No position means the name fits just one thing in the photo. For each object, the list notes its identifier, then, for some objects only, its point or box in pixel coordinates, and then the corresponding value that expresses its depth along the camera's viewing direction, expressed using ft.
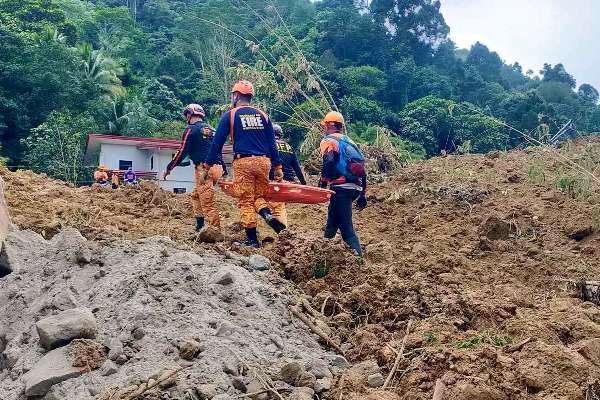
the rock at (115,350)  11.73
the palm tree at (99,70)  99.91
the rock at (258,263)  17.13
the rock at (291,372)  11.50
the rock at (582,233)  24.73
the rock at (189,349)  11.57
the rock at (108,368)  11.38
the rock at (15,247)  17.47
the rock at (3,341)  14.12
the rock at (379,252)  20.91
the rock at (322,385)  11.50
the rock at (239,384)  11.04
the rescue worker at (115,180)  51.44
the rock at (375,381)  11.79
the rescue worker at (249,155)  21.49
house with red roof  76.59
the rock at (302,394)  10.81
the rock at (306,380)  11.44
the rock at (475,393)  10.44
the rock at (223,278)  14.65
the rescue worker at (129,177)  52.49
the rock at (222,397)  10.40
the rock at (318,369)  12.07
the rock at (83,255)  16.01
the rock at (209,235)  19.94
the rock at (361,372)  11.67
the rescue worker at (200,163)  24.32
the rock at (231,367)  11.41
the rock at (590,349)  11.92
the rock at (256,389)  10.82
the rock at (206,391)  10.59
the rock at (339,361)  12.99
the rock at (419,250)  21.79
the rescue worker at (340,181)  21.63
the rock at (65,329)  12.30
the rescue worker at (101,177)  50.96
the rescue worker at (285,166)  25.12
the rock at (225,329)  12.64
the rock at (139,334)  12.19
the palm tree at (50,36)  91.59
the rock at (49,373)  11.32
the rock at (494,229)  25.17
